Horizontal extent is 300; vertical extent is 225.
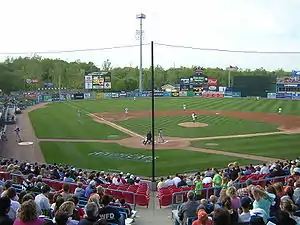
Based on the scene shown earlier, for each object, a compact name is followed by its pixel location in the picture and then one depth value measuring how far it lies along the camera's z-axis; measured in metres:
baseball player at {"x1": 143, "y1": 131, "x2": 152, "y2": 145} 31.53
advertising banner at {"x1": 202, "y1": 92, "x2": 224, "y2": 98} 91.75
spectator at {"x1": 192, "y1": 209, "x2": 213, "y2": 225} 7.02
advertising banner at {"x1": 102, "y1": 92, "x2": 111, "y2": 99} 92.51
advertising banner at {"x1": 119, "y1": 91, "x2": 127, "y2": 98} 94.81
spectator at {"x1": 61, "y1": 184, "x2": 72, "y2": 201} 9.71
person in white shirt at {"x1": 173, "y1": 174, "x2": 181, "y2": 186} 16.45
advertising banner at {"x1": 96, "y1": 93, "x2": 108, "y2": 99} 91.31
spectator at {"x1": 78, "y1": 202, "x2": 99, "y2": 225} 6.37
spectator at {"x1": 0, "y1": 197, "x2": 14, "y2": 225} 6.35
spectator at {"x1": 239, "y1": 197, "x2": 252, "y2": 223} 7.57
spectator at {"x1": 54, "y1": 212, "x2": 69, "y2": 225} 6.14
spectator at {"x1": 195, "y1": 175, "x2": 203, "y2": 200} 13.50
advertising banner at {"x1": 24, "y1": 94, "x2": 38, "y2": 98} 85.56
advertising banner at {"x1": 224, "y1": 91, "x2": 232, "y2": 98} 91.38
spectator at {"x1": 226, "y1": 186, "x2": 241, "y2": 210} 8.59
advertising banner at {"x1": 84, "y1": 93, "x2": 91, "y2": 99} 89.43
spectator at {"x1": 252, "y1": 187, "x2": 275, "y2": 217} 8.08
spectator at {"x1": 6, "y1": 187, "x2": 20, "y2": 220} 7.57
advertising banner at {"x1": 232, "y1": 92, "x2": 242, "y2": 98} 89.34
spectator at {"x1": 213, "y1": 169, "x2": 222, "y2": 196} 14.73
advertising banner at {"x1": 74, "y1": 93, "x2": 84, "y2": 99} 87.56
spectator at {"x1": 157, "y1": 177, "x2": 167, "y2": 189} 16.17
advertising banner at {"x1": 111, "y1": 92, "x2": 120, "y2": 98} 93.52
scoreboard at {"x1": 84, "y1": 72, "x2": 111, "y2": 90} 82.06
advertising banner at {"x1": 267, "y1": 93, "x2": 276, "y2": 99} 85.12
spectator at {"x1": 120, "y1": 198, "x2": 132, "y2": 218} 12.07
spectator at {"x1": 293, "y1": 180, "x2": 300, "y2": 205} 9.67
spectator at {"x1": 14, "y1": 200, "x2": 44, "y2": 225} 6.10
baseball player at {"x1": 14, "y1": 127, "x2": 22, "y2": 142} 34.25
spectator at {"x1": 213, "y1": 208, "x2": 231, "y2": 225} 6.08
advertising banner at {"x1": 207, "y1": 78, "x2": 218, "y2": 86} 95.83
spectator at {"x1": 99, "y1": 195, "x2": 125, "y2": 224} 7.69
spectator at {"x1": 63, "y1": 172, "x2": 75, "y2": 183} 15.07
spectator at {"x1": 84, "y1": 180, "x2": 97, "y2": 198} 11.80
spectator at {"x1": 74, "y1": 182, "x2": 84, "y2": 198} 11.96
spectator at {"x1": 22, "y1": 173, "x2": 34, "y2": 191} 11.62
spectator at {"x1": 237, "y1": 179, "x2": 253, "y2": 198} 10.08
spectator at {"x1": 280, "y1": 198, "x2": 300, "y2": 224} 7.03
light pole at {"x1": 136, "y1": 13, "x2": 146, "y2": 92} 87.00
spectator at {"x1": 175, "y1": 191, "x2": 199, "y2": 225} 8.85
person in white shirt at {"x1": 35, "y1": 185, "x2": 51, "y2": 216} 8.90
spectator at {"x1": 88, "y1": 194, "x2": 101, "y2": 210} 7.98
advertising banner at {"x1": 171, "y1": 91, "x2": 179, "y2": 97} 95.99
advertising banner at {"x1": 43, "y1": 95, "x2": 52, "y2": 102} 81.88
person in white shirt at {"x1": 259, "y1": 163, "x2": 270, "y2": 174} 17.33
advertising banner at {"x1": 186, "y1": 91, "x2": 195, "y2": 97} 94.79
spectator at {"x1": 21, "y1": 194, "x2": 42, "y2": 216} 7.79
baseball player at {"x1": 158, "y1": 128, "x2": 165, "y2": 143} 33.01
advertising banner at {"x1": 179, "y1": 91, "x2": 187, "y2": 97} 95.44
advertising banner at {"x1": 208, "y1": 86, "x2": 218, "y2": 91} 95.38
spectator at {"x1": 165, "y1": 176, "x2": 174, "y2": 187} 16.55
